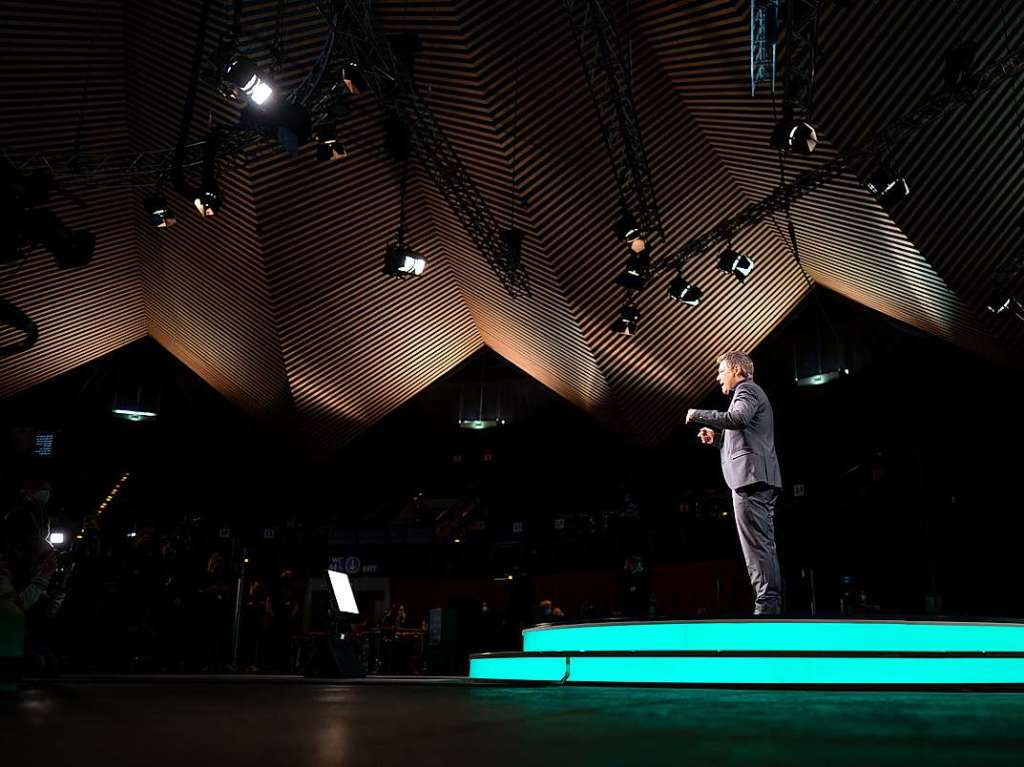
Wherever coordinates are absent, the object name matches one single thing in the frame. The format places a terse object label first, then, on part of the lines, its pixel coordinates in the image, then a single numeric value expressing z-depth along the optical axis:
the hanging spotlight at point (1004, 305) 8.78
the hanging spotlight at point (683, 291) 10.11
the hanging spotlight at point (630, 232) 9.12
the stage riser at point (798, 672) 3.52
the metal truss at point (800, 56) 6.76
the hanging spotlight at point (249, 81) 6.72
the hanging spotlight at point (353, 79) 7.14
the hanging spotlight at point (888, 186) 7.73
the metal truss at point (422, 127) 7.32
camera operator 4.49
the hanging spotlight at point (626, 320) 10.64
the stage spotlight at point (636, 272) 9.42
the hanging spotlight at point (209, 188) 8.43
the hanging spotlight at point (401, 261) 9.63
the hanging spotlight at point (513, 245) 10.06
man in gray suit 4.24
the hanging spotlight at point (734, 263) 9.66
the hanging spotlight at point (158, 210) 9.02
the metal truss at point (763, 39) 6.89
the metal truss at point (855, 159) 6.90
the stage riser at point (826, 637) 3.71
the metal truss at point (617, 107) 7.60
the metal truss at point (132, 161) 9.08
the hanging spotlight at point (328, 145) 8.14
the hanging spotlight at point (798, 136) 7.10
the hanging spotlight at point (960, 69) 6.59
